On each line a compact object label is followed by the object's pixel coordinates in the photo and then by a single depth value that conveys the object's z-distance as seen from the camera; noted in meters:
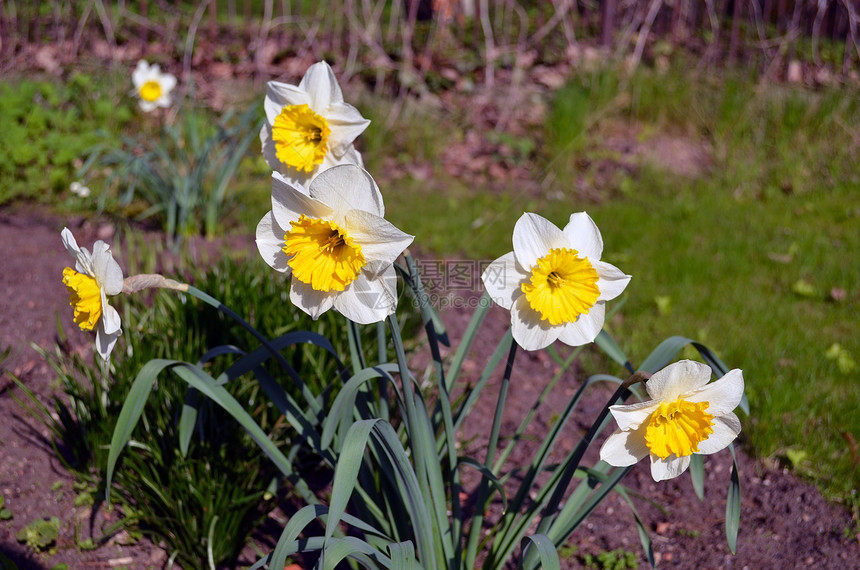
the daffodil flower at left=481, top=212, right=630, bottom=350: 0.92
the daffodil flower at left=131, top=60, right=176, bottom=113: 2.00
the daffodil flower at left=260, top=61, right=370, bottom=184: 0.98
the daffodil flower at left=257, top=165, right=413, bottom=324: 0.91
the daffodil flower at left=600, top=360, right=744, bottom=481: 0.91
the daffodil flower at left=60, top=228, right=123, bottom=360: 0.93
